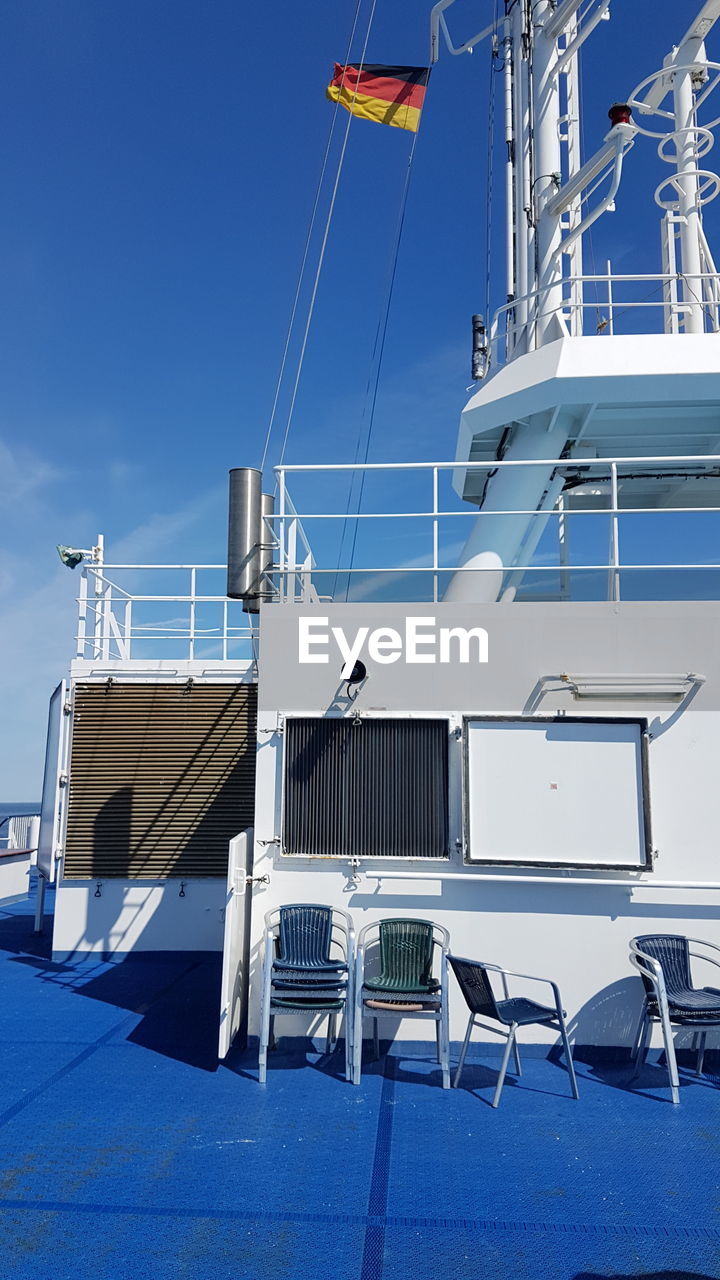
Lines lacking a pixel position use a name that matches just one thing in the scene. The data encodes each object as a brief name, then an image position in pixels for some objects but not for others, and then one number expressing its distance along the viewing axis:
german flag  11.39
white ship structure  6.82
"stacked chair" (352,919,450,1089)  6.29
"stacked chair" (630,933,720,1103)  6.04
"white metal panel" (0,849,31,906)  15.54
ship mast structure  8.61
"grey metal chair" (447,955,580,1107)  5.90
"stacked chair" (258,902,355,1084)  6.36
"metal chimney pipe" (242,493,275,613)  7.74
